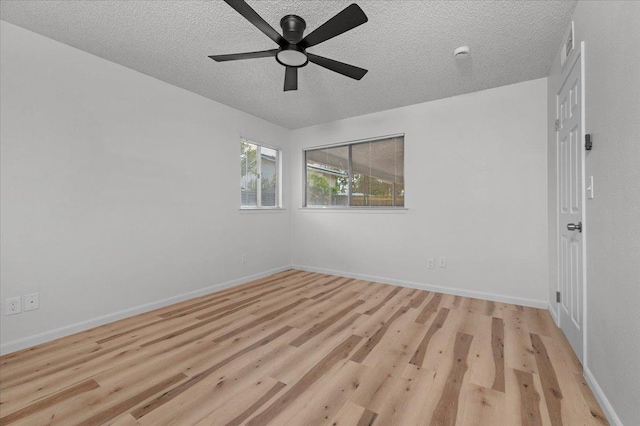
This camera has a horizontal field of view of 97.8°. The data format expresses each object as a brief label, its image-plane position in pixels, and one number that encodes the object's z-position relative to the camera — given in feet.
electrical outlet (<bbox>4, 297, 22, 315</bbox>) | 7.04
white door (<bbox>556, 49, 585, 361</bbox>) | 6.28
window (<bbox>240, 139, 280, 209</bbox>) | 13.92
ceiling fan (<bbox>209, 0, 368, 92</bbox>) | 5.31
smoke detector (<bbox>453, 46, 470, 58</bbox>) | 8.08
